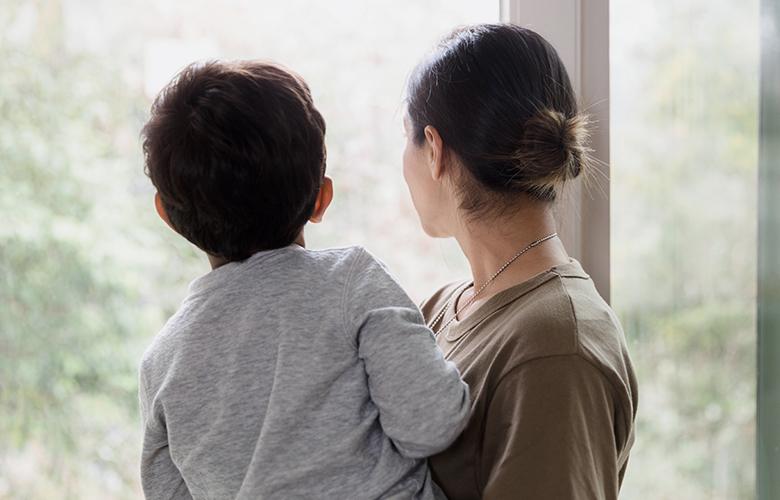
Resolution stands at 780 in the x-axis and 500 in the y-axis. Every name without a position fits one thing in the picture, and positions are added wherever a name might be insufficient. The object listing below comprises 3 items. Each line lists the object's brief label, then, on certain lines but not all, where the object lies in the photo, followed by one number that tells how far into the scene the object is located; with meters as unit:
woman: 1.12
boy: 1.07
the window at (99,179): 1.49
